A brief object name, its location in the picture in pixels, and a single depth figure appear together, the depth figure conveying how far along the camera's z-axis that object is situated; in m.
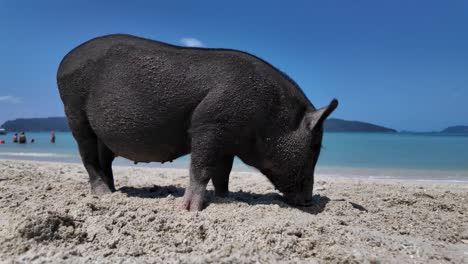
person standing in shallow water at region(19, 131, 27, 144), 31.72
